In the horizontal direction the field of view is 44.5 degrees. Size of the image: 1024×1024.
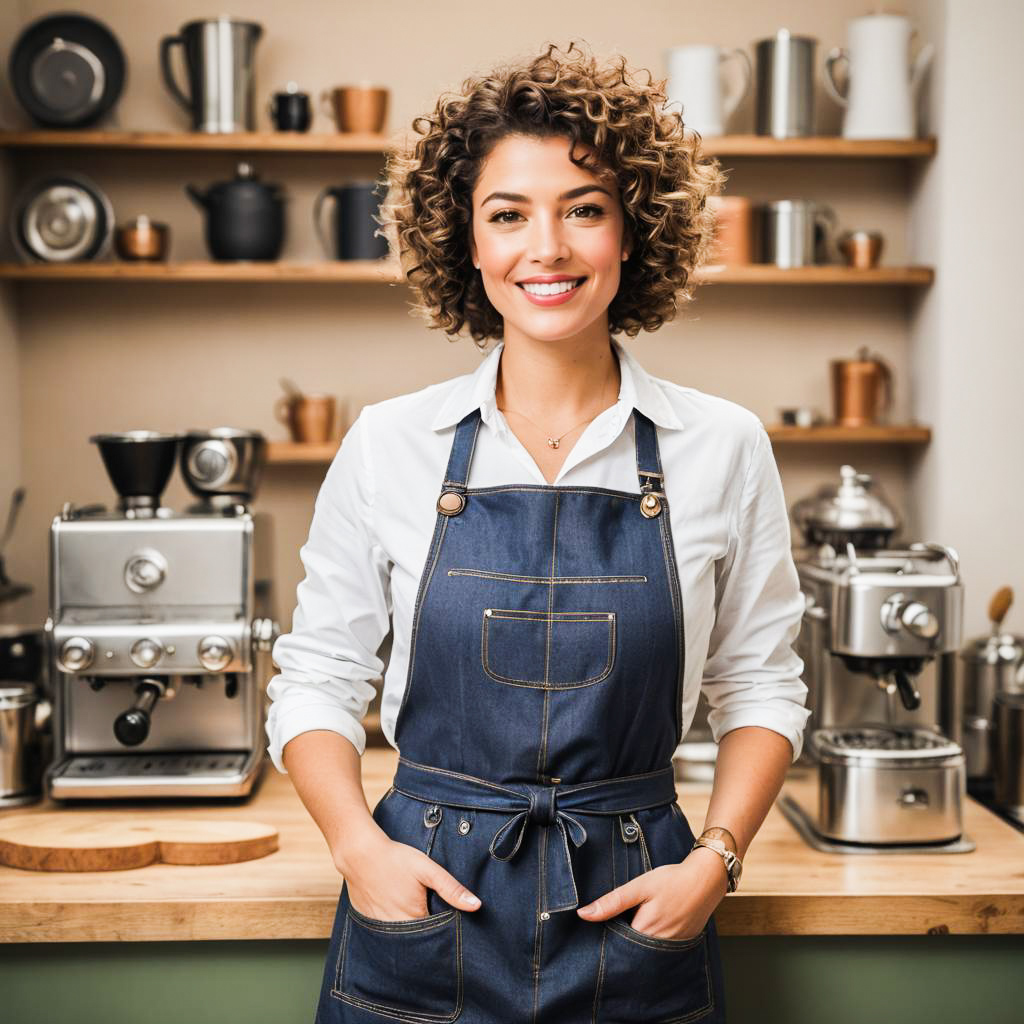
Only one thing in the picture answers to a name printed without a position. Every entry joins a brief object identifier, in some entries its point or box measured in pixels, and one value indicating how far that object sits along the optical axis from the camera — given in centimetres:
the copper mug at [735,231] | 265
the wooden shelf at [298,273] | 261
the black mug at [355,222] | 262
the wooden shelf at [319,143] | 261
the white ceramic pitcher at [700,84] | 260
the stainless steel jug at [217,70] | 260
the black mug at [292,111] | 264
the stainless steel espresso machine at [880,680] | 183
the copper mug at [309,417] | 268
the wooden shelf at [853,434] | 268
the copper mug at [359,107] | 262
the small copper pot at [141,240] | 262
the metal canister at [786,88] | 263
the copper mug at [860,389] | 272
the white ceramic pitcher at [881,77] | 261
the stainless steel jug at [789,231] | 267
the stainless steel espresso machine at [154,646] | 195
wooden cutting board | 171
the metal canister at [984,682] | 224
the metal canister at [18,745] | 198
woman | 132
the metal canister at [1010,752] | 205
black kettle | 262
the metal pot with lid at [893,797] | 183
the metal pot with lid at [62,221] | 266
